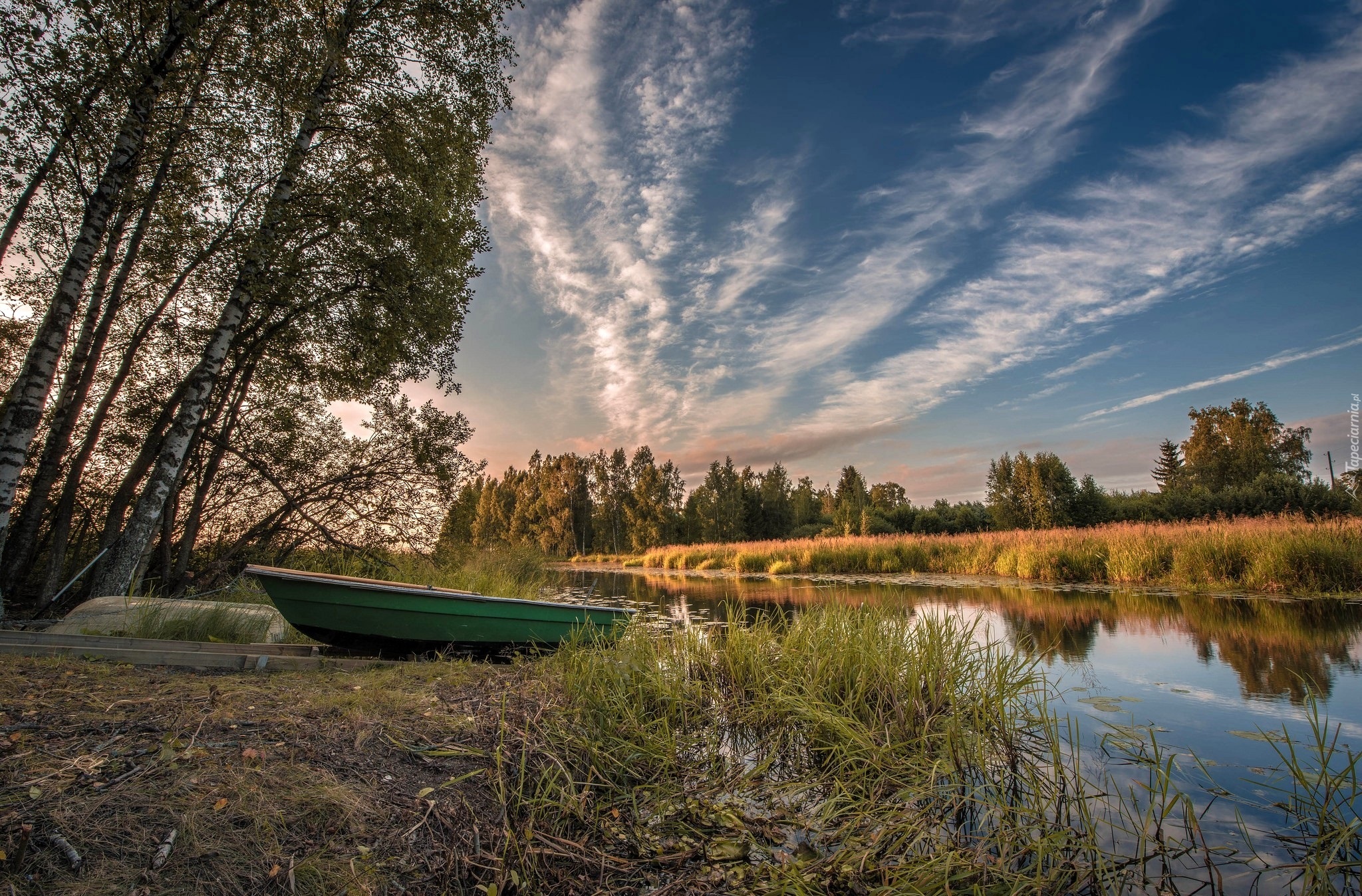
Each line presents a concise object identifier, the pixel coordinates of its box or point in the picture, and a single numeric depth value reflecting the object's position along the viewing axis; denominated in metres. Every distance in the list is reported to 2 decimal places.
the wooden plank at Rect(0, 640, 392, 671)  4.11
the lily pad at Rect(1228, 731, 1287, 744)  3.75
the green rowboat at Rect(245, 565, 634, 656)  5.25
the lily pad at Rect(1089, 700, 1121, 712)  4.53
